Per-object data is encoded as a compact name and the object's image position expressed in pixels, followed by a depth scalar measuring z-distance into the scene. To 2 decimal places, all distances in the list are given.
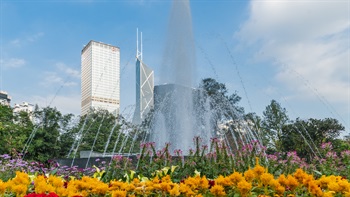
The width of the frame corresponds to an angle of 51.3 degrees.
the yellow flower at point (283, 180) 2.93
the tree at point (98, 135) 25.22
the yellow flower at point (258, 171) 2.97
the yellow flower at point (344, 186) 2.89
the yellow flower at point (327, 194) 2.73
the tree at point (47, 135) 21.39
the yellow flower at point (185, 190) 2.84
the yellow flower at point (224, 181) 2.92
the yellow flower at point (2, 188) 2.93
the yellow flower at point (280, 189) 2.81
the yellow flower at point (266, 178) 2.90
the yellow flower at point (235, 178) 2.89
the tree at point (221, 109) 20.81
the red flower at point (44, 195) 2.48
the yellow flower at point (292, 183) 2.90
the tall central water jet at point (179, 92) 13.87
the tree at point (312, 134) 23.20
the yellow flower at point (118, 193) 2.67
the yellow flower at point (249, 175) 2.96
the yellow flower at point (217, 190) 2.79
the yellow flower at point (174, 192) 2.78
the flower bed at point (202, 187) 2.83
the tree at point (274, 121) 26.62
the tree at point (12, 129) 19.41
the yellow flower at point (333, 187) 2.92
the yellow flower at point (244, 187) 2.73
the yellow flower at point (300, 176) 3.03
